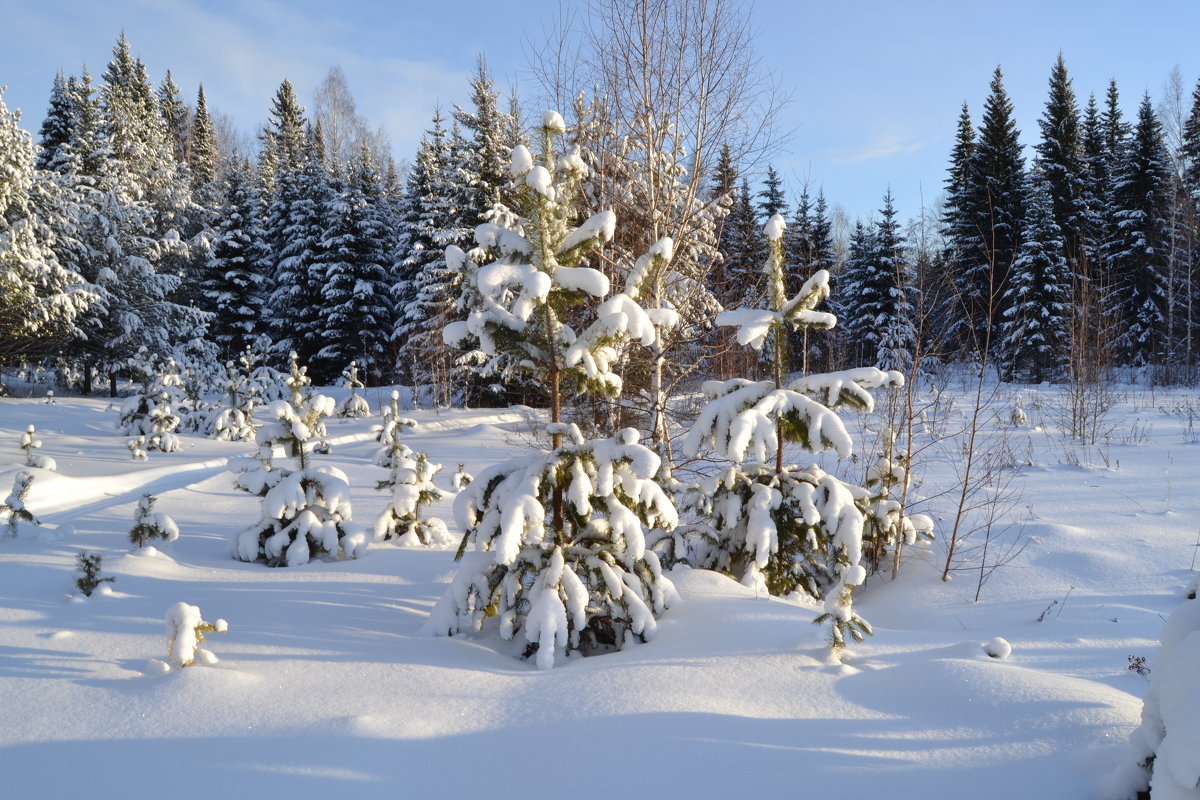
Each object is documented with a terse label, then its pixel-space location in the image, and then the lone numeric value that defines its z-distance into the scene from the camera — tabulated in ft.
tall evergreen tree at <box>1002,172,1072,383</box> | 78.43
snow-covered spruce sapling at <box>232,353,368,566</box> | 17.83
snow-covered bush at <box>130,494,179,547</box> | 17.93
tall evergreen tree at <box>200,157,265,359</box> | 92.48
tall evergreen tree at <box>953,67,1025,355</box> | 86.58
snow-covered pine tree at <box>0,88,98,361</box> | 50.08
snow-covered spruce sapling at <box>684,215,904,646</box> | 14.40
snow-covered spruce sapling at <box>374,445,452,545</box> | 20.67
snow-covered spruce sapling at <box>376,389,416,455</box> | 27.37
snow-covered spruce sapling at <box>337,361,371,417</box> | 63.46
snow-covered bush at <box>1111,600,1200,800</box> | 5.40
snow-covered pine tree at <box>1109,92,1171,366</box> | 84.33
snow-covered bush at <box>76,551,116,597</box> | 14.15
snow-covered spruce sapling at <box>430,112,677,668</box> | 11.53
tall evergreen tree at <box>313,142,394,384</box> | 87.40
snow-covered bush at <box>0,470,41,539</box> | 18.52
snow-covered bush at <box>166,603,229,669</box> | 10.25
